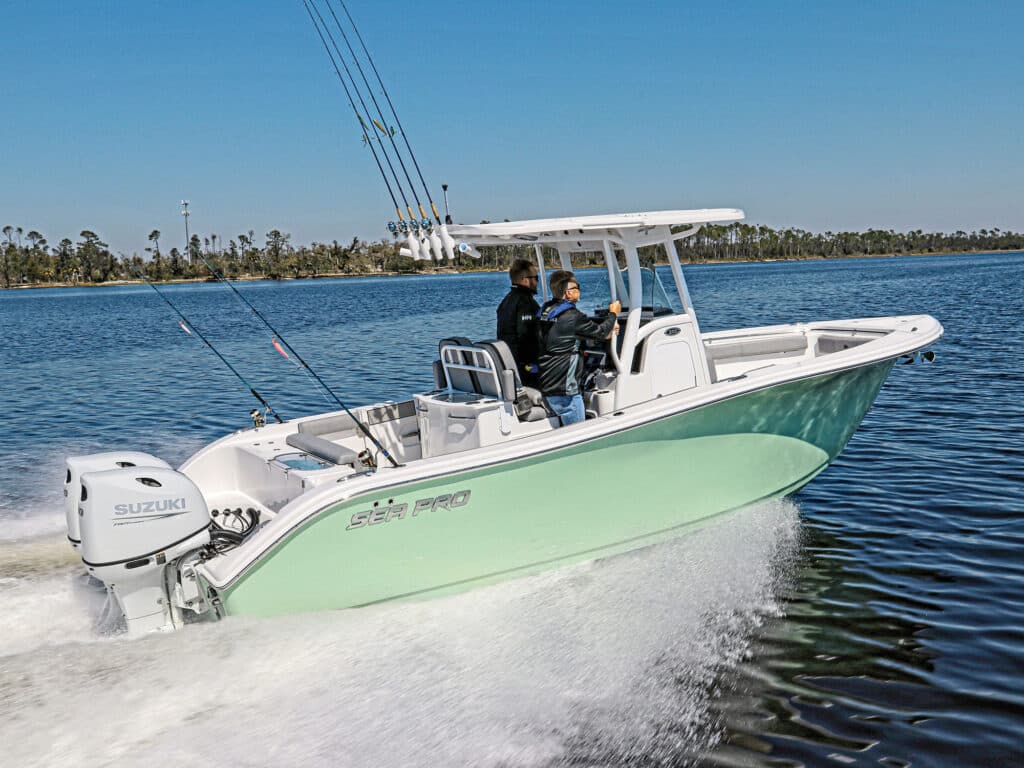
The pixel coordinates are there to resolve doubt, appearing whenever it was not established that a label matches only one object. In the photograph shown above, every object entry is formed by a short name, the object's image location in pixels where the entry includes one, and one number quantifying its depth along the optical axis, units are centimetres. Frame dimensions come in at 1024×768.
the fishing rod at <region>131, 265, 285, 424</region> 504
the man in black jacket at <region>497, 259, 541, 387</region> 625
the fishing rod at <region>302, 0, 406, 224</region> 595
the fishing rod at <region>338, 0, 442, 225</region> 606
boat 491
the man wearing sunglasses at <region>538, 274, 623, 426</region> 612
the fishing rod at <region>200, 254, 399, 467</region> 529
